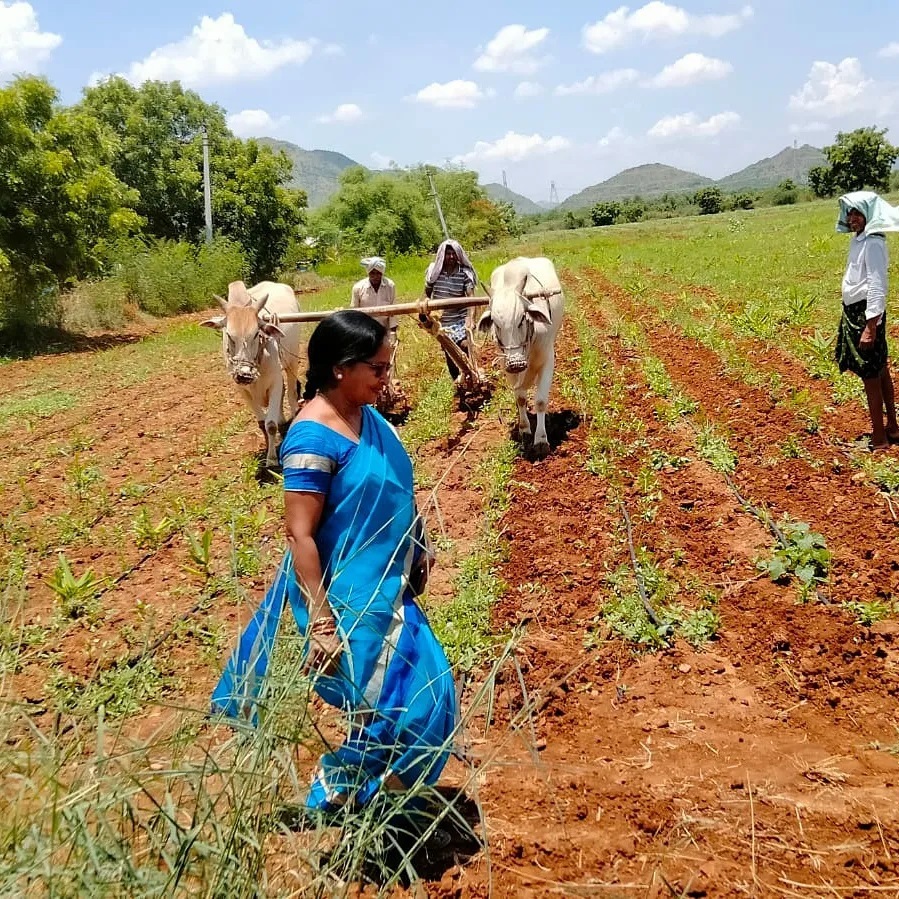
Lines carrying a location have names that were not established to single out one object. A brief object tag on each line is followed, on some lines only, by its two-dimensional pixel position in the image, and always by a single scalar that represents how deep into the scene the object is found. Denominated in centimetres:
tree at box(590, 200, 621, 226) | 7312
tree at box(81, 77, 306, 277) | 2892
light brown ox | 631
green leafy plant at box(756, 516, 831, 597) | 411
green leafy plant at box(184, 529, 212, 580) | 488
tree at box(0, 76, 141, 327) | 1455
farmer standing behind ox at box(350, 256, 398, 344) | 795
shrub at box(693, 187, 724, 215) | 7206
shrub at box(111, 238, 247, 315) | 2198
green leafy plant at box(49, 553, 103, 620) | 475
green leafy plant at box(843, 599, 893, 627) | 372
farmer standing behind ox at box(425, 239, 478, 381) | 777
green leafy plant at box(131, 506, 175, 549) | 574
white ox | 619
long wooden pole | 463
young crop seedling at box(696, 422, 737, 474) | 571
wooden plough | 483
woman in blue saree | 236
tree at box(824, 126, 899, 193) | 5709
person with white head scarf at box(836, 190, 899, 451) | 522
